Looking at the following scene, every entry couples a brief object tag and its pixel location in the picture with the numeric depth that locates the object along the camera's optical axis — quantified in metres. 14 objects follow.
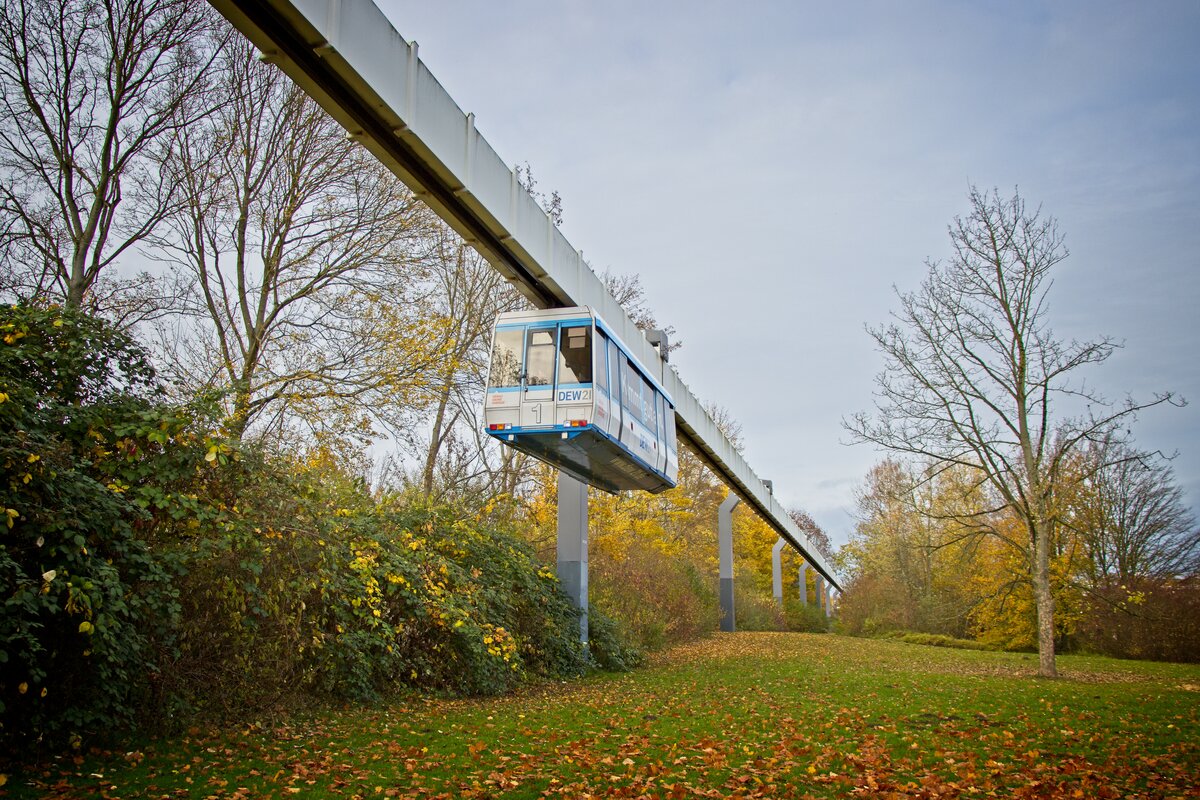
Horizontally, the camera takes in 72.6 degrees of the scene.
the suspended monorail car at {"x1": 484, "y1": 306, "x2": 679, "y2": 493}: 13.10
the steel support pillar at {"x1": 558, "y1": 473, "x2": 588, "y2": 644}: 17.72
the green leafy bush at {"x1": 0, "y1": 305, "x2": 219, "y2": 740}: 6.17
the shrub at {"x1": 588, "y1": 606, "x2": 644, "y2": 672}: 17.91
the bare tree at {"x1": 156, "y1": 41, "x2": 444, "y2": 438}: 15.20
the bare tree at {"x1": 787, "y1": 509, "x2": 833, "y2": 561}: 72.94
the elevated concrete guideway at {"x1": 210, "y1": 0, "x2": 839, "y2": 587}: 8.11
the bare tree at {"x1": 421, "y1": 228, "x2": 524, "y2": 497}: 21.16
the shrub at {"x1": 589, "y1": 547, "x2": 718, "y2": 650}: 21.27
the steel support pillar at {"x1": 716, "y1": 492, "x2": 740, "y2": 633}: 36.03
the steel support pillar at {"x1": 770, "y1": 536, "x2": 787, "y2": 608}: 46.97
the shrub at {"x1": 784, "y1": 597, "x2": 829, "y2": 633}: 45.97
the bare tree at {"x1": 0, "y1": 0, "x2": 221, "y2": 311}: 12.99
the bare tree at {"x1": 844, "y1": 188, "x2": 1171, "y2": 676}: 17.95
